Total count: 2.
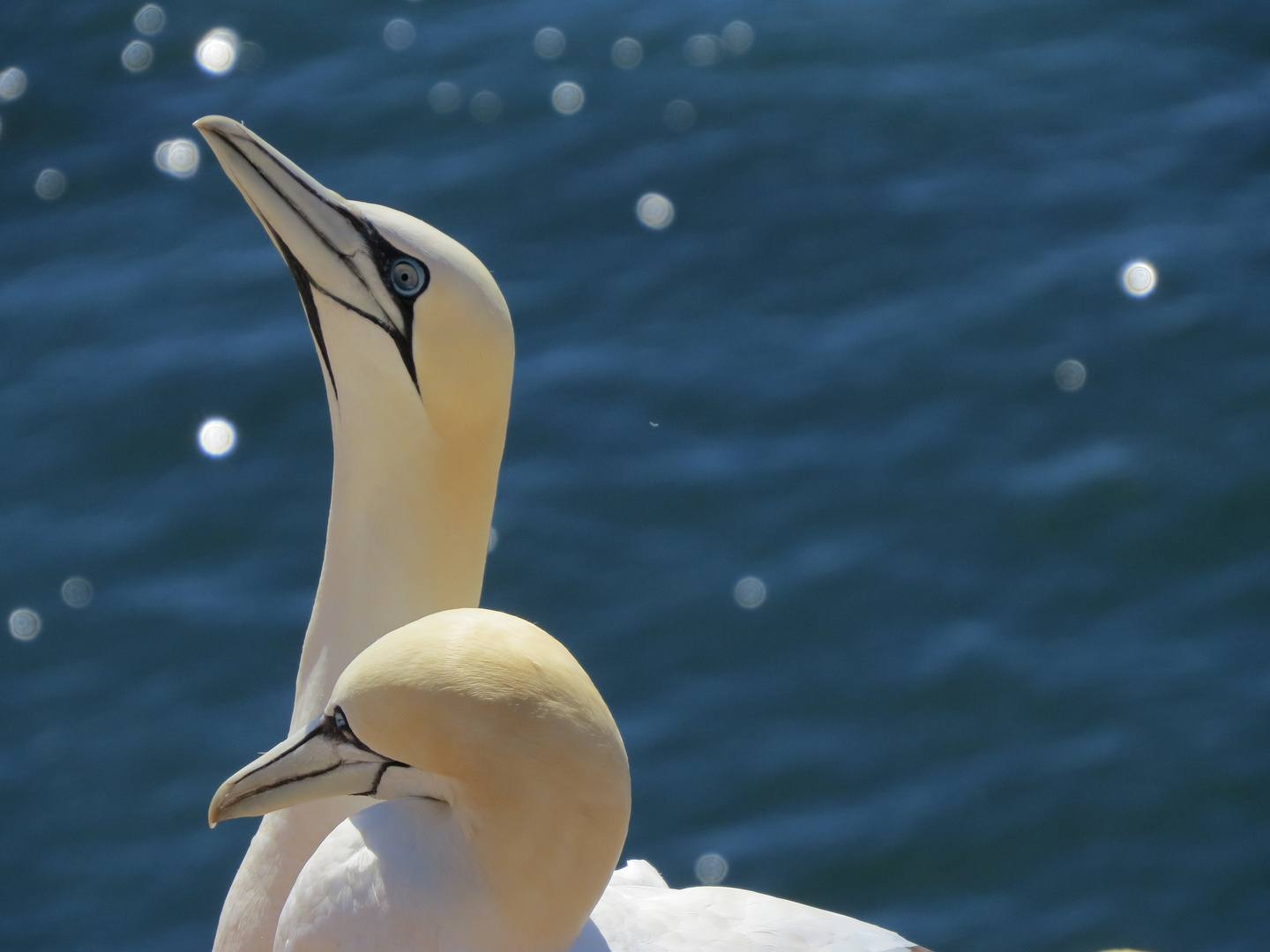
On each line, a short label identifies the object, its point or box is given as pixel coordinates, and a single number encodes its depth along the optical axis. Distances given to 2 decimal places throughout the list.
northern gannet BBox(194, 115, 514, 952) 6.86
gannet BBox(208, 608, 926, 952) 5.80
